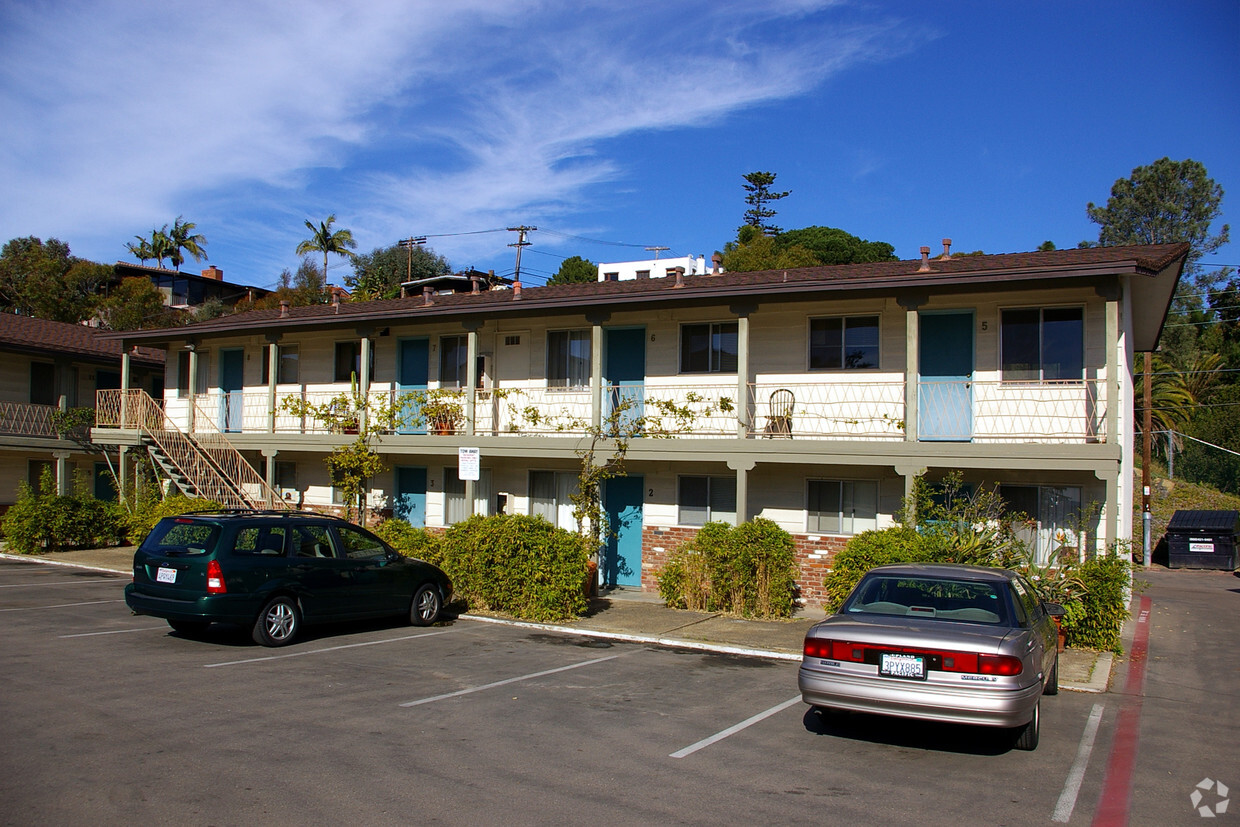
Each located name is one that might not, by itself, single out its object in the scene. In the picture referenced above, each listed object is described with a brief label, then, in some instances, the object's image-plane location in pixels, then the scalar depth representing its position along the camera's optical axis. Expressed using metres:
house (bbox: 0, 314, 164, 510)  26.00
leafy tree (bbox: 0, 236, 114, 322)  45.56
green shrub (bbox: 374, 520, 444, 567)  15.29
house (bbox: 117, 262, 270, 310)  58.95
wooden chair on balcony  16.61
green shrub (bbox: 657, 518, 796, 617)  14.73
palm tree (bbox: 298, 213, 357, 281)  57.19
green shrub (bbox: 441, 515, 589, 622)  13.93
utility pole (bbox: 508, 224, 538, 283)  58.69
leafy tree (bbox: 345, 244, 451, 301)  51.19
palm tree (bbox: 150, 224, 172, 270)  61.69
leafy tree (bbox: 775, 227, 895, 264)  60.62
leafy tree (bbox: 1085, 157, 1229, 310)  58.53
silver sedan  6.82
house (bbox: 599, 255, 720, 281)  60.09
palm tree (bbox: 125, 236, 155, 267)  61.50
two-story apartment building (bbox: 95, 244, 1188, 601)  14.85
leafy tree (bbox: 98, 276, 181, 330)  42.00
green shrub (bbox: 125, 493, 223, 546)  20.31
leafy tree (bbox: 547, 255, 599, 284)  67.44
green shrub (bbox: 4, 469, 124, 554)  20.95
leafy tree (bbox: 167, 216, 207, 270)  62.34
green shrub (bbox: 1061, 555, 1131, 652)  12.25
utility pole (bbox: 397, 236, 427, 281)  51.47
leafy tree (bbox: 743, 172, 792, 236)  79.88
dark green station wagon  10.67
